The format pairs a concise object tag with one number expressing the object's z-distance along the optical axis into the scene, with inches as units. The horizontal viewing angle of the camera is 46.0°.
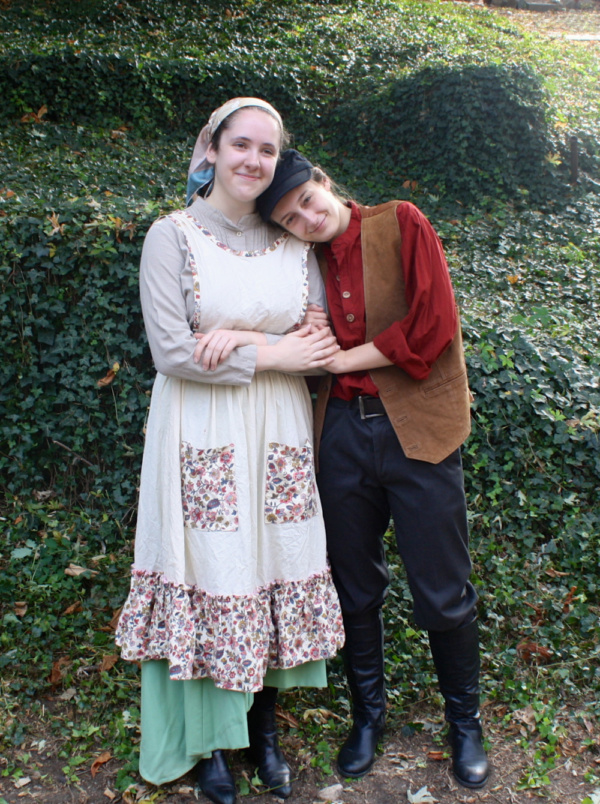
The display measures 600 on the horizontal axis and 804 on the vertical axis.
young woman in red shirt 86.0
